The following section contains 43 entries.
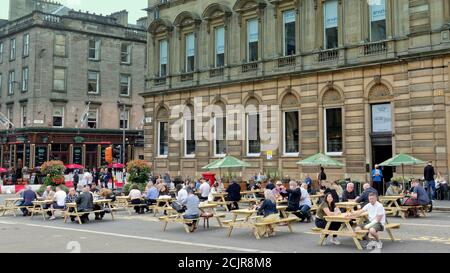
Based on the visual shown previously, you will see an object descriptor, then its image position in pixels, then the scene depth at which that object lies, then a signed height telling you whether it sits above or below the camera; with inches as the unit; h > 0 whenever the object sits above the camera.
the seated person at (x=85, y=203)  773.3 -70.1
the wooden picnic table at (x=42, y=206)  842.8 -84.4
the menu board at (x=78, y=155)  2167.8 +5.0
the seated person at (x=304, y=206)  732.7 -70.9
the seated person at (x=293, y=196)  715.4 -56.5
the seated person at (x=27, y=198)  896.9 -73.6
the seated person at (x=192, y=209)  659.4 -68.1
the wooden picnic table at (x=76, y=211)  762.2 -82.7
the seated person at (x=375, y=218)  502.3 -61.0
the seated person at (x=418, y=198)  773.9 -63.6
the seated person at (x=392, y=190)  839.4 -56.6
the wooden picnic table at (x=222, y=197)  912.6 -76.0
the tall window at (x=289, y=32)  1284.4 +310.7
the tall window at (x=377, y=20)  1136.2 +300.7
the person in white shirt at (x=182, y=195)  768.5 -59.5
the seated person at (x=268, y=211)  606.5 -66.9
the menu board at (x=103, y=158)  2236.7 -7.8
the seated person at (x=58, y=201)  844.0 -73.8
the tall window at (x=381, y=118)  1120.8 +83.3
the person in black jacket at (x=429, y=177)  932.6 -37.8
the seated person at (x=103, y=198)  818.8 -78.9
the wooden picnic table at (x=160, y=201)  829.8 -75.9
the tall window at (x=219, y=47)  1441.9 +307.1
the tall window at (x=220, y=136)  1427.2 +56.1
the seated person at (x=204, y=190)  986.7 -64.9
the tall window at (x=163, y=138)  1583.4 +55.6
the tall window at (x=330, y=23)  1208.2 +312.0
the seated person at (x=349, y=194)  723.5 -54.7
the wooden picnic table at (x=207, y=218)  694.0 -78.4
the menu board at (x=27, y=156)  2060.8 +0.8
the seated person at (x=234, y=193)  927.0 -66.1
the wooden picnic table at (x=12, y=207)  896.9 -89.0
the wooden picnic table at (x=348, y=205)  665.6 -63.4
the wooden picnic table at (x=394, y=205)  768.3 -76.2
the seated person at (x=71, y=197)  826.2 -65.6
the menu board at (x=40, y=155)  2062.0 +4.8
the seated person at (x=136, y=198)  908.6 -73.6
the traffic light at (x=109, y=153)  1380.4 +8.5
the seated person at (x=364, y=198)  676.7 -54.9
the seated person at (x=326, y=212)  551.2 -60.9
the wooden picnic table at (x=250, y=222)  593.6 -78.3
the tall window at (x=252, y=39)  1362.8 +309.6
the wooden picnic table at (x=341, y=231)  507.2 -75.0
